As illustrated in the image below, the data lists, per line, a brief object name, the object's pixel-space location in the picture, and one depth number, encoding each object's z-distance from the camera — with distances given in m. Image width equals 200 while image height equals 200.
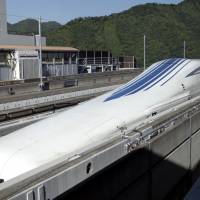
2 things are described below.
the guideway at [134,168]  7.64
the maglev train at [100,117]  11.04
